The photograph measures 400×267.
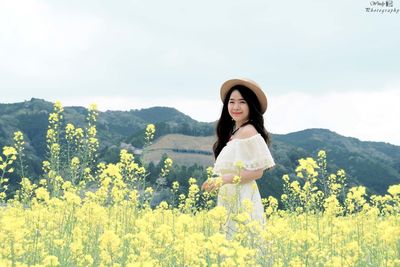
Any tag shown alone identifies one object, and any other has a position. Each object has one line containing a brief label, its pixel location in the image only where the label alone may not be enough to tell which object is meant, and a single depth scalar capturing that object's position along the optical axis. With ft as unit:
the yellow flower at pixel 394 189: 12.34
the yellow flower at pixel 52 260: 7.64
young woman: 13.82
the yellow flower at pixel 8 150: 14.84
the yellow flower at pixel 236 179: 12.93
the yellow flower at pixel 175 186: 24.47
